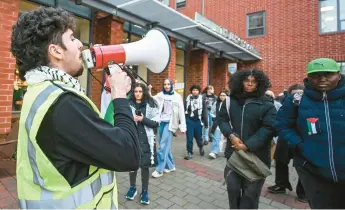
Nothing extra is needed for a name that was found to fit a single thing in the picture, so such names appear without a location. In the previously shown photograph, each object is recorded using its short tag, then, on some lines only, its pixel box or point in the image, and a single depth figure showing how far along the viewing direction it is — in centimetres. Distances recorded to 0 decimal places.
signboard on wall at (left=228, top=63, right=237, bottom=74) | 949
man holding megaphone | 92
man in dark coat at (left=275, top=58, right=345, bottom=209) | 194
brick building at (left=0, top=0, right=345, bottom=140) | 490
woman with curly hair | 251
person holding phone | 337
